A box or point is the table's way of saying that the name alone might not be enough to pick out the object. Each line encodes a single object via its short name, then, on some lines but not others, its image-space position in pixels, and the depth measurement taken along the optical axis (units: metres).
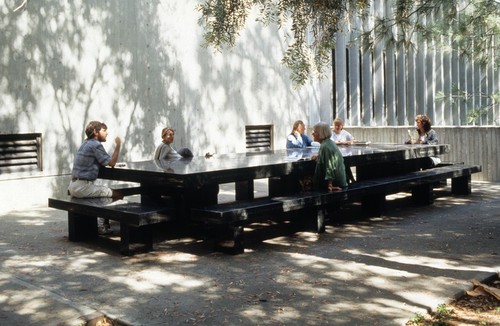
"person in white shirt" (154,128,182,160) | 10.59
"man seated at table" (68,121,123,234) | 8.75
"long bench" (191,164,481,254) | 7.85
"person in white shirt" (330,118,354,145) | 13.62
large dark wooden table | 8.08
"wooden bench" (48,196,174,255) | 7.68
